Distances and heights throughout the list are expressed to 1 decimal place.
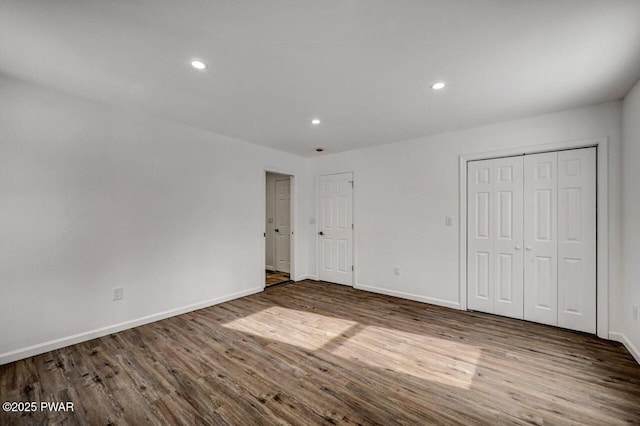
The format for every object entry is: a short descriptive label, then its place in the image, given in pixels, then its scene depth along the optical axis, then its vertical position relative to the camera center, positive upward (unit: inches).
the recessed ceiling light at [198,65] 83.0 +47.1
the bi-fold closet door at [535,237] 117.7 -10.9
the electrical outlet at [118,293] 117.3 -35.8
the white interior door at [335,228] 195.8 -10.9
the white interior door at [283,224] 237.5 -9.8
